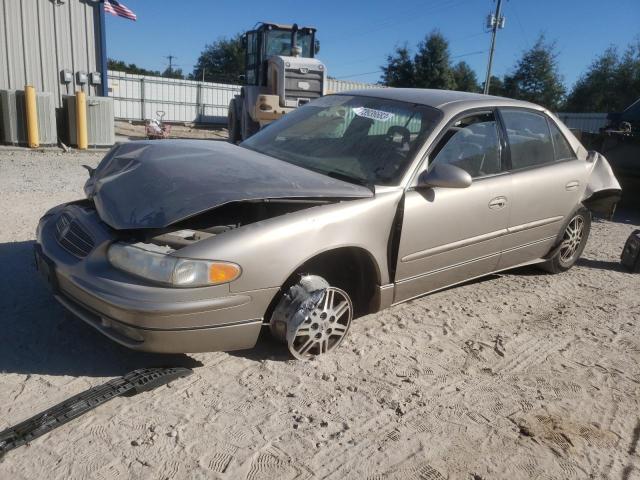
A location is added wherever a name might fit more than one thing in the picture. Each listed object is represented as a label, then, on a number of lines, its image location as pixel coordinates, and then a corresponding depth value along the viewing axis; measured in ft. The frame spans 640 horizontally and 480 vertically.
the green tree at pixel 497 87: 142.78
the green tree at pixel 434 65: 144.56
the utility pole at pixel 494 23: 111.55
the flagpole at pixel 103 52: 43.83
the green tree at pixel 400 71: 148.97
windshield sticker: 12.69
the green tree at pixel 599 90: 136.05
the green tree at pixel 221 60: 208.95
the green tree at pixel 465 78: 160.35
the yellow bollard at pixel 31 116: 39.81
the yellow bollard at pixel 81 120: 41.91
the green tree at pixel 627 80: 131.64
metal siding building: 40.19
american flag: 46.80
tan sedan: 8.76
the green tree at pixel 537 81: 132.57
